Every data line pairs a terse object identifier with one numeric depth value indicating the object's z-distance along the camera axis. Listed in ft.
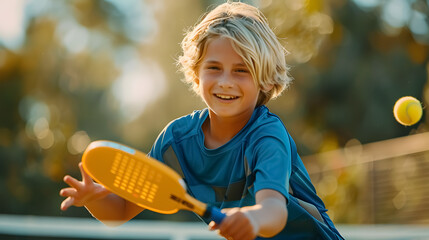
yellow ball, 23.80
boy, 16.38
